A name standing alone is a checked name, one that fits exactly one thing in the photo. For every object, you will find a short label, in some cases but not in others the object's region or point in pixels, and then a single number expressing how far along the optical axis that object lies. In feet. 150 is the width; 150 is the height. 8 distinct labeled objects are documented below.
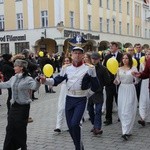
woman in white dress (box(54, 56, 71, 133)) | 19.67
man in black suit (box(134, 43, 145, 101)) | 26.57
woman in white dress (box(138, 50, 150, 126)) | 21.10
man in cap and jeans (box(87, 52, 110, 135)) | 19.09
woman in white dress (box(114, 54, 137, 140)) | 18.50
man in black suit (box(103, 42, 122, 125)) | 21.38
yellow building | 92.83
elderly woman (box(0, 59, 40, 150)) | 14.91
